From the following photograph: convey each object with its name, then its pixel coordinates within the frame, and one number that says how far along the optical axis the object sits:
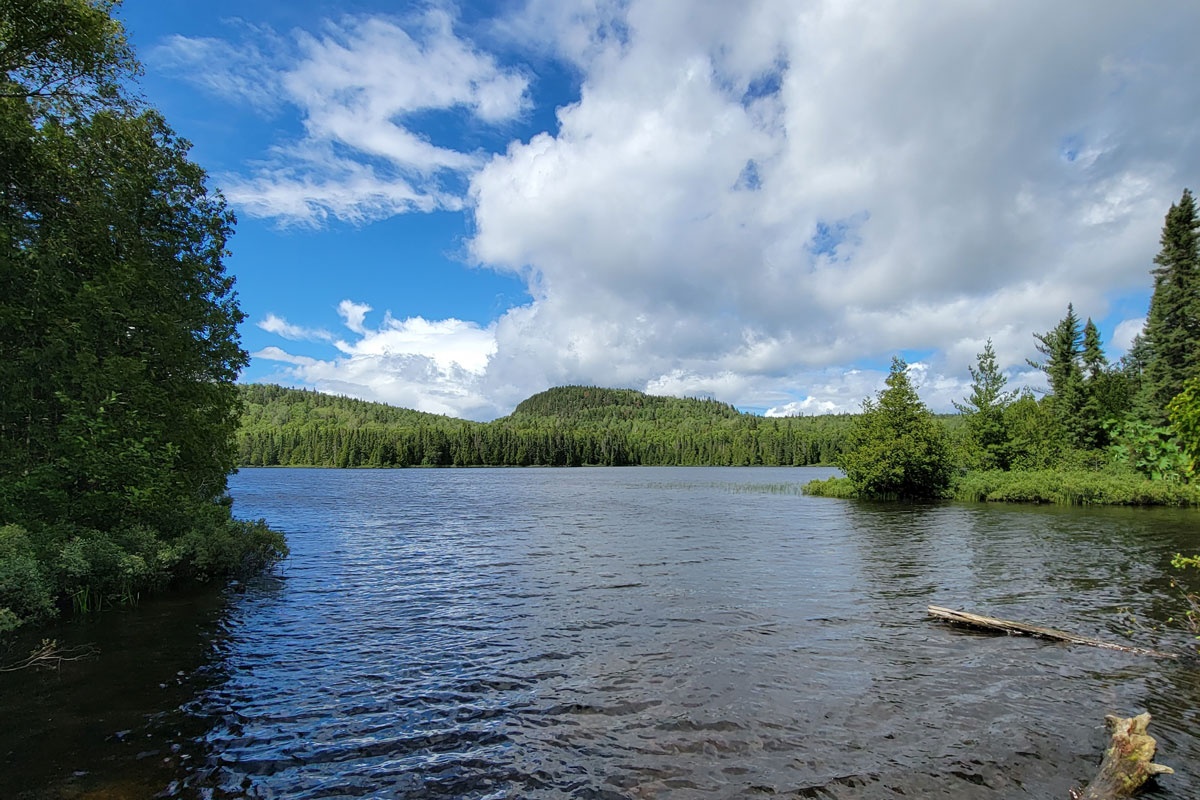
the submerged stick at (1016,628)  14.62
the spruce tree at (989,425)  60.88
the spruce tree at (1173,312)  49.59
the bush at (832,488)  63.50
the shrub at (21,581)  14.30
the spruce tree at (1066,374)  62.34
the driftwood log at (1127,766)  8.20
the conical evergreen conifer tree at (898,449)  56.12
